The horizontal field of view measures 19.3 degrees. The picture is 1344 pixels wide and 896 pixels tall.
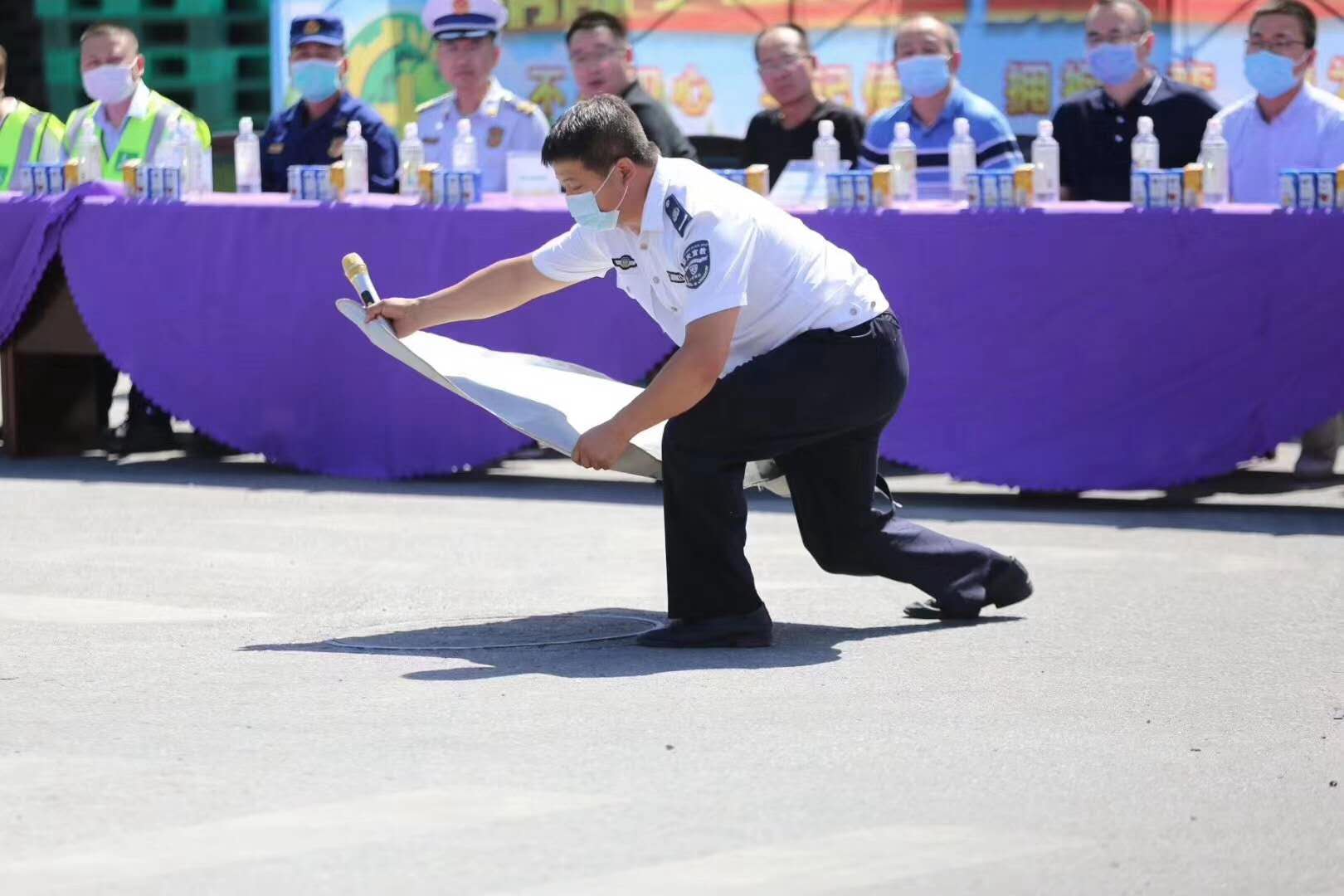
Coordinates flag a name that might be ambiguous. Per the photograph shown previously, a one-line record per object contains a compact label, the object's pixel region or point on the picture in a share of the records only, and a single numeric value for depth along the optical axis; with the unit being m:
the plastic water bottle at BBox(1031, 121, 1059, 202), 14.78
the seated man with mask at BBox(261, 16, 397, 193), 17.87
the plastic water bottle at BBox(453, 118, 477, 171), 16.62
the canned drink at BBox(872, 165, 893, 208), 14.90
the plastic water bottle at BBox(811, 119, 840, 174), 16.14
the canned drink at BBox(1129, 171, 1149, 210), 14.35
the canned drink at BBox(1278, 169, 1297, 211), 14.08
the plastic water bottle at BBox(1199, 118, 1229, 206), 14.36
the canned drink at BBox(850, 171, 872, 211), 15.01
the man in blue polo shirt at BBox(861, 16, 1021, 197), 16.47
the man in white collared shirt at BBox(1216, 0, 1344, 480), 15.91
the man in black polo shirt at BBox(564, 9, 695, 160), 17.92
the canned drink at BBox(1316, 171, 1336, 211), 14.02
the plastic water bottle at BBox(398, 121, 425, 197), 16.44
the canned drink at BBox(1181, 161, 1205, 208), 14.23
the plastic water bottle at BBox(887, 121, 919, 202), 15.13
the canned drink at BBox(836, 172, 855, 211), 15.04
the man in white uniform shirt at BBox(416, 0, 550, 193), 18.09
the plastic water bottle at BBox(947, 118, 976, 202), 15.27
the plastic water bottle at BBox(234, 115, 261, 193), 17.04
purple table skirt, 14.21
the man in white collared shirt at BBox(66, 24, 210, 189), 18.30
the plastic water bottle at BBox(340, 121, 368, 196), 16.55
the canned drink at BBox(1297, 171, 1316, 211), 14.05
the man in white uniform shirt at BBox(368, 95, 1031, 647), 9.90
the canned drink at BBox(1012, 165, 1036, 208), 14.63
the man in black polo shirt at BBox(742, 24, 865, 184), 17.81
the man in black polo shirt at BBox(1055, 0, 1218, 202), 16.53
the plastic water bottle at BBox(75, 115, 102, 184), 17.11
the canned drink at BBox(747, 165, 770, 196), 15.37
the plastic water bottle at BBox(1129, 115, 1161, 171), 14.99
